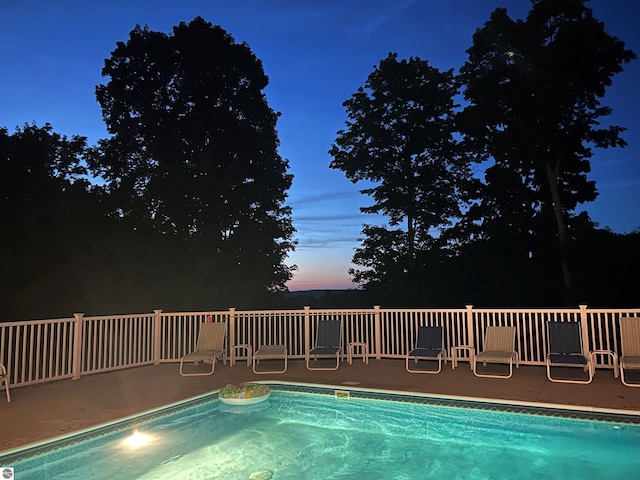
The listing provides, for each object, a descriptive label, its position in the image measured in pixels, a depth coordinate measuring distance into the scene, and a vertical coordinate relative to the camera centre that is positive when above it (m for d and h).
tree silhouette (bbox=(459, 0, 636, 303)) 14.24 +5.98
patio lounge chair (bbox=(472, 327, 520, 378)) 6.54 -0.90
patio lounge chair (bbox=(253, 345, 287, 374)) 7.05 -1.01
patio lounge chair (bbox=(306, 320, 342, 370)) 7.31 -0.85
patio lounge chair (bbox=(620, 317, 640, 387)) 5.97 -0.71
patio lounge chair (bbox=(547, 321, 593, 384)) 6.06 -0.88
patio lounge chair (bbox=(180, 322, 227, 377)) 7.25 -0.83
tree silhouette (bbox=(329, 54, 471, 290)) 17.31 +4.96
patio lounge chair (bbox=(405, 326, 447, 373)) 6.81 -0.94
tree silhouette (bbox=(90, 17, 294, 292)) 16.11 +5.70
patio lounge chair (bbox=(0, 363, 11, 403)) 5.37 -1.02
